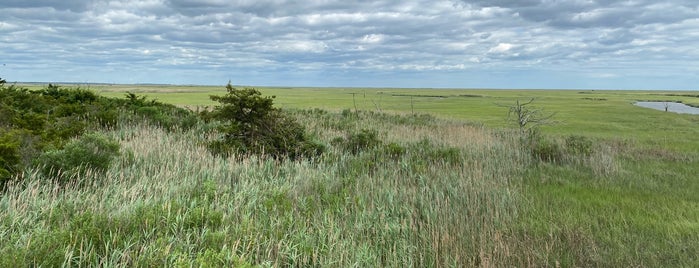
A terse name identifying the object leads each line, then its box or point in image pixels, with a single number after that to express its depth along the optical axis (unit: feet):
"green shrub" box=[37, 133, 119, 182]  21.29
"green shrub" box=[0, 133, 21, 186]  19.80
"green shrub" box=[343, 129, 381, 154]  39.55
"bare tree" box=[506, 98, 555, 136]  58.17
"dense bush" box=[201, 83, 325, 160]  34.30
